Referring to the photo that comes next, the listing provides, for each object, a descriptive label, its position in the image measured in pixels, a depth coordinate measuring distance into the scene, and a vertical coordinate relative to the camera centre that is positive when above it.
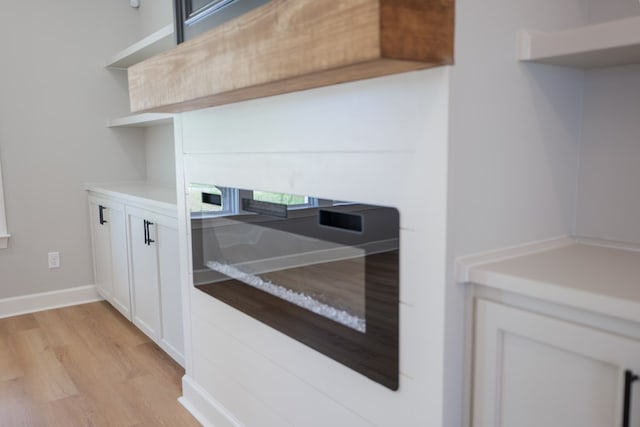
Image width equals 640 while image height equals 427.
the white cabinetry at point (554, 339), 0.86 -0.36
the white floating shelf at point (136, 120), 2.62 +0.22
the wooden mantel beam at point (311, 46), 0.83 +0.21
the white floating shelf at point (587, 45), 0.97 +0.22
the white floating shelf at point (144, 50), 2.75 +0.67
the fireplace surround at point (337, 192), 1.03 -0.10
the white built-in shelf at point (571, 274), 0.87 -0.26
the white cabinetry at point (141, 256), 2.47 -0.61
